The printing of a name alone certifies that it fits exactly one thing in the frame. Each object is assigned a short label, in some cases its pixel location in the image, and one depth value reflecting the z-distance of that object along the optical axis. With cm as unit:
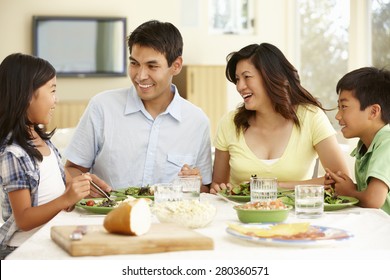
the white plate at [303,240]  246
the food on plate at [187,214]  282
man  460
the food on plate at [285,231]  254
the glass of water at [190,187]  345
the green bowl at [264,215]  292
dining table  237
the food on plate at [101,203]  335
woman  432
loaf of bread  241
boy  382
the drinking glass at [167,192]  326
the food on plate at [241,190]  368
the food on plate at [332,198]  344
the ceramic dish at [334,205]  336
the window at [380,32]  1021
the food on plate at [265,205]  297
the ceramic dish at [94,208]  325
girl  332
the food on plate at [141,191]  374
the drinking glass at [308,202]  314
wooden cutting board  232
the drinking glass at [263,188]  339
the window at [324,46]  1166
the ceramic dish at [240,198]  362
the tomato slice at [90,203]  338
